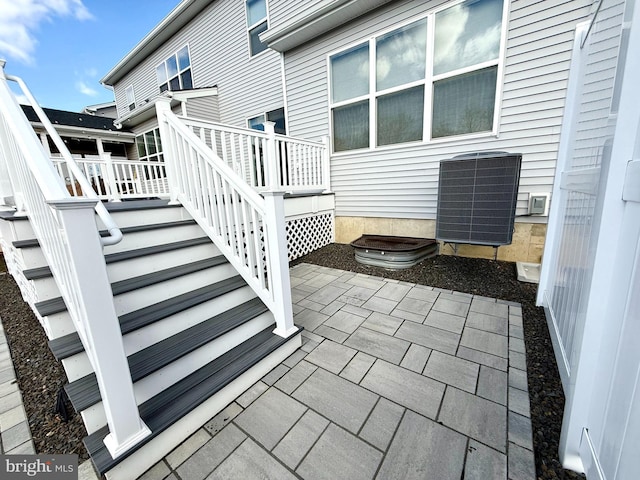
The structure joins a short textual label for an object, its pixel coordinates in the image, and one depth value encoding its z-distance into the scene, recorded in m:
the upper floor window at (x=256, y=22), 5.88
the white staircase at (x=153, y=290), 1.10
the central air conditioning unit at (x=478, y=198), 2.80
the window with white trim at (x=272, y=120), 5.96
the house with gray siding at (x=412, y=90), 3.07
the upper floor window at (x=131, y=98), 10.04
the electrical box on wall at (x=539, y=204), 3.17
